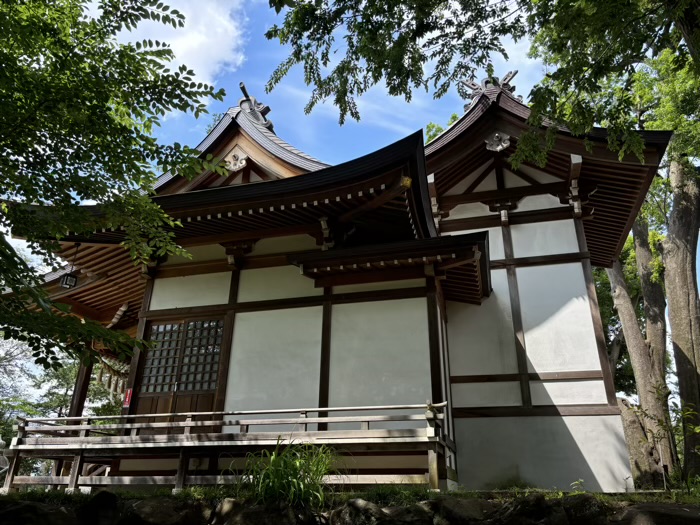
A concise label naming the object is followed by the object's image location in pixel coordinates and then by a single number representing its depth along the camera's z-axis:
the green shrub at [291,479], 5.36
